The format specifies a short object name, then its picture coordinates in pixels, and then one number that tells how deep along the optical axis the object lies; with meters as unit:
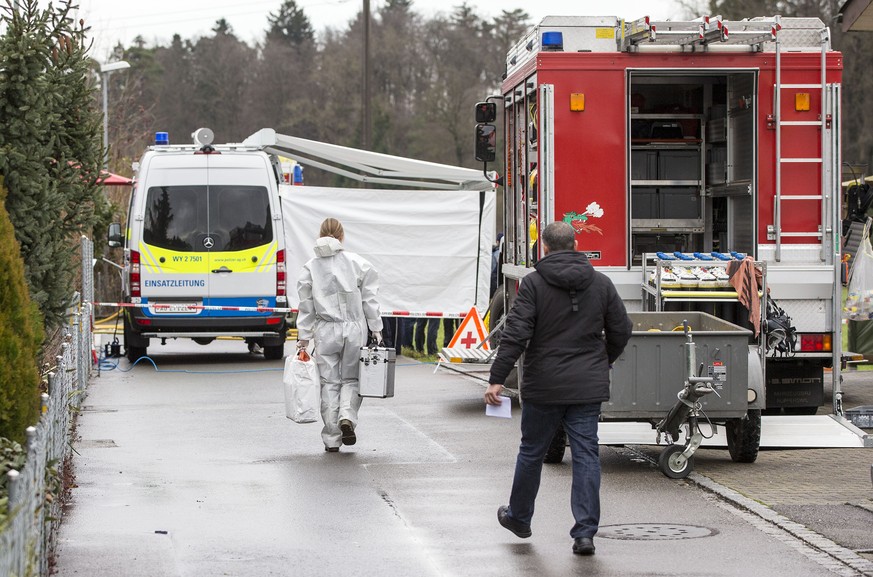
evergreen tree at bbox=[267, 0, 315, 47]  99.62
